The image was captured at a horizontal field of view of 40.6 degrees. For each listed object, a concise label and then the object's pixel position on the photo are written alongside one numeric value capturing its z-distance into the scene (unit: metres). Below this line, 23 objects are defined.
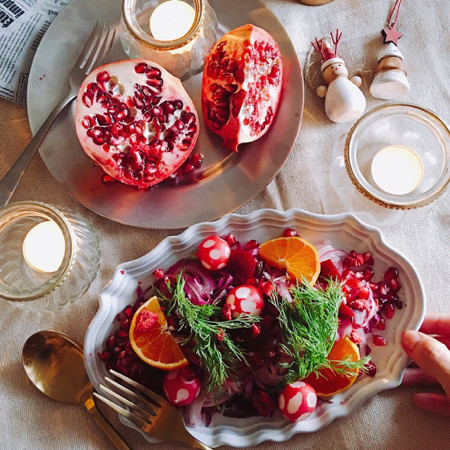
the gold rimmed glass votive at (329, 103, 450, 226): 0.46
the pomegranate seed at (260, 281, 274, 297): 0.42
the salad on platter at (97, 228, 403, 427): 0.41
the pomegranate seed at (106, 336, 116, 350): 0.45
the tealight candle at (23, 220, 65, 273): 0.47
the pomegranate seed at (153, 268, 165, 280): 0.45
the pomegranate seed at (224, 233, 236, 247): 0.46
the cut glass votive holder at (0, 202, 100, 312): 0.45
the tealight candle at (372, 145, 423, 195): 0.48
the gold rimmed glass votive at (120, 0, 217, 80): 0.46
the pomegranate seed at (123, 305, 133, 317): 0.45
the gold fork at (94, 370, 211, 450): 0.43
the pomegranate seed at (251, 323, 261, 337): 0.41
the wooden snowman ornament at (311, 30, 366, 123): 0.48
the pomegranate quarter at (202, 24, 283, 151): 0.45
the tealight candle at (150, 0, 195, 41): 0.50
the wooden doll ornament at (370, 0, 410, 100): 0.49
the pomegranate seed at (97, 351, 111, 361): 0.45
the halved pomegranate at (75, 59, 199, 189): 0.45
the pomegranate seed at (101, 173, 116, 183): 0.47
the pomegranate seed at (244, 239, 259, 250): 0.46
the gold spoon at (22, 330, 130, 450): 0.46
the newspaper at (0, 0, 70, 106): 0.50
